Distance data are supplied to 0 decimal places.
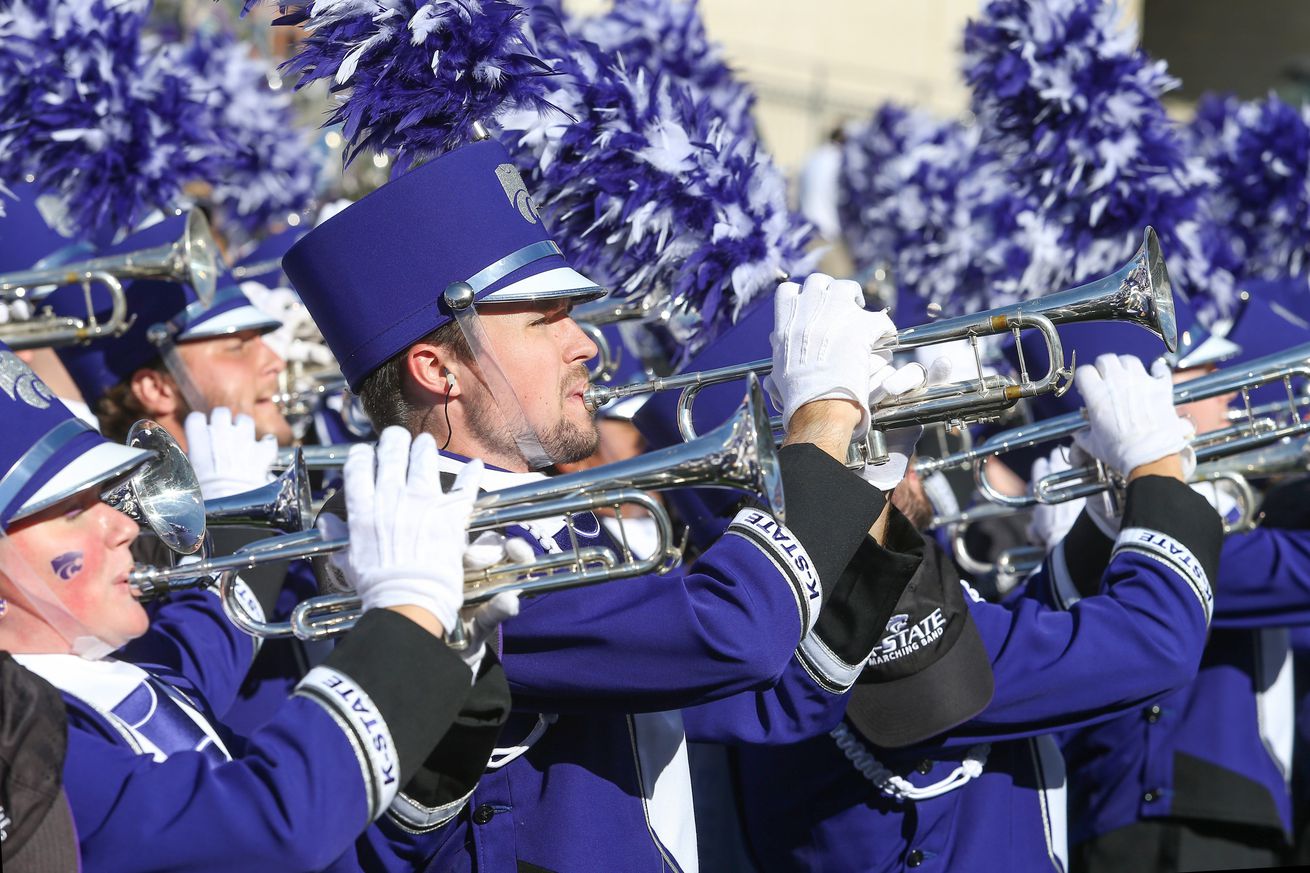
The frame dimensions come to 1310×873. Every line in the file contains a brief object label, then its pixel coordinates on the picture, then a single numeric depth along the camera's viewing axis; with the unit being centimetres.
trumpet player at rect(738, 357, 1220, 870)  612
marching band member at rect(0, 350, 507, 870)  410
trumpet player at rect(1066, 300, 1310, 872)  803
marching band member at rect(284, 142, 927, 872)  483
